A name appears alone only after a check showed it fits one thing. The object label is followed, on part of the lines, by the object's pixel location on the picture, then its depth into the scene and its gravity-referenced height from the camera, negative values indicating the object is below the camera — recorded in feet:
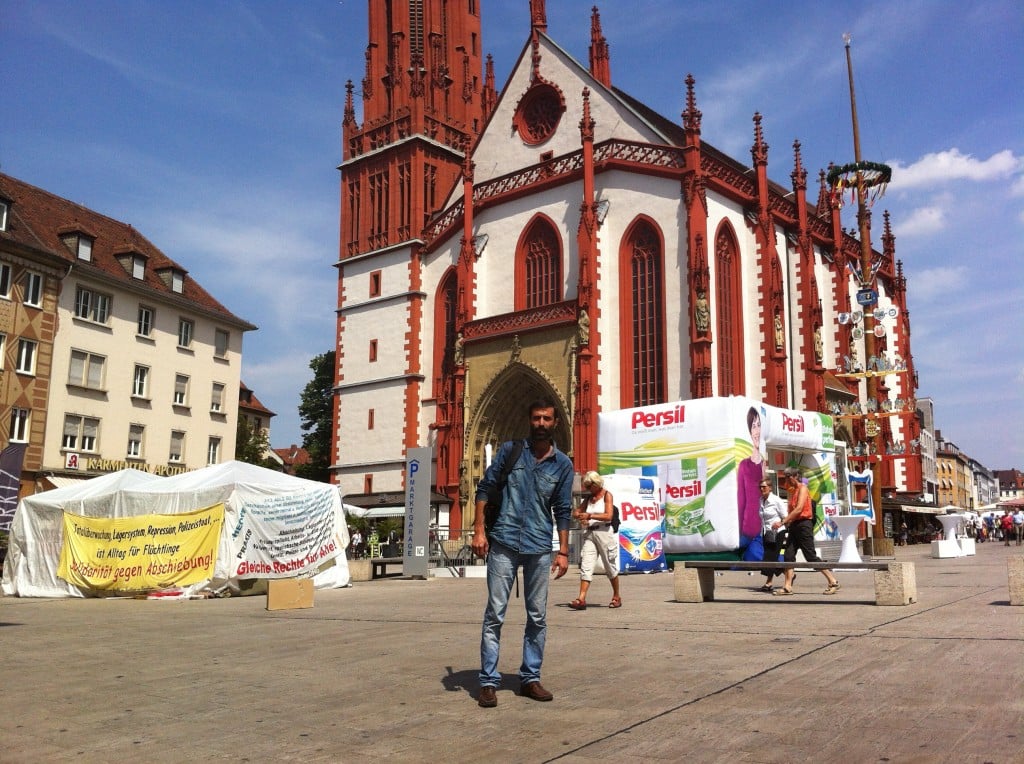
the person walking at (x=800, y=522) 42.50 +1.59
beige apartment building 111.96 +25.44
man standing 18.34 +0.60
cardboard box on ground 41.45 -1.74
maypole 91.20 +28.17
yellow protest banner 54.03 +0.17
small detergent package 64.54 +2.35
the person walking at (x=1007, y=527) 136.67 +4.57
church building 106.11 +35.27
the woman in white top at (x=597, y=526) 39.29 +1.25
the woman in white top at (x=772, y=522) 45.62 +1.68
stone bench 33.47 -0.71
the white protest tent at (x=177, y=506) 54.54 +2.76
